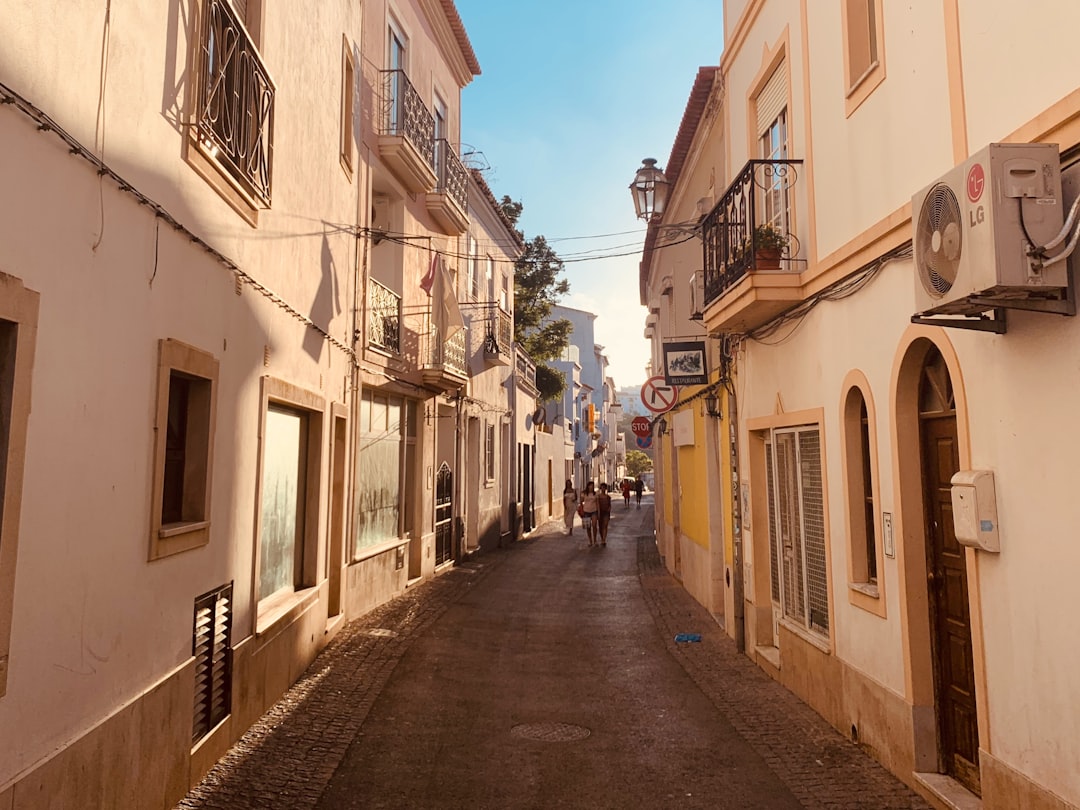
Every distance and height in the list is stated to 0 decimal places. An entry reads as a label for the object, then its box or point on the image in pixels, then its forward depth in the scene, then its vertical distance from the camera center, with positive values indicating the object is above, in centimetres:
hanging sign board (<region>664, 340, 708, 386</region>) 1174 +175
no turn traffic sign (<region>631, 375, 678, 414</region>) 1352 +155
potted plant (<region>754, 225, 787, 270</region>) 786 +229
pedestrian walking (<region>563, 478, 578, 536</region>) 2719 -54
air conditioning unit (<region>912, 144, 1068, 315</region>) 378 +123
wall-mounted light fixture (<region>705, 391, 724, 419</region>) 1153 +117
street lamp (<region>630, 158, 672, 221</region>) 1113 +405
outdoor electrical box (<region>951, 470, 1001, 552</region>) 449 -13
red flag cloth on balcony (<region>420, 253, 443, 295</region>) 1327 +352
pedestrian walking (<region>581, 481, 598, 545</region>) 2317 -68
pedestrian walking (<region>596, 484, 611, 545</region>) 2338 -71
